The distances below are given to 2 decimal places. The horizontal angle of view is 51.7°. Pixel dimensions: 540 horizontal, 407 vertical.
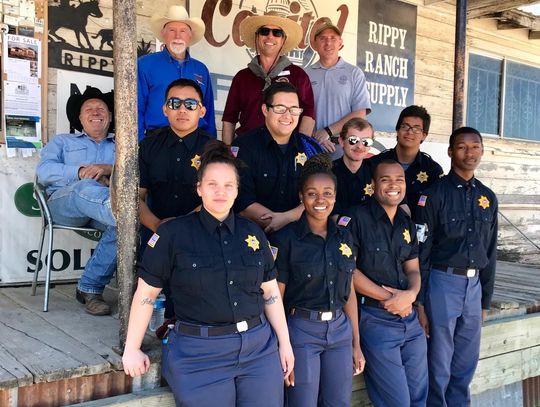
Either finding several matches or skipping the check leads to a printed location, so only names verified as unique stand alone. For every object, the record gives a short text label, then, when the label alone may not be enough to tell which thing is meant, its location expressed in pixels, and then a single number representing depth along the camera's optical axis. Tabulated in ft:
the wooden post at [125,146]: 8.50
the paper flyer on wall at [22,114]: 12.87
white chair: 10.55
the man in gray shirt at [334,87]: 12.89
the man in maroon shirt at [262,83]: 11.50
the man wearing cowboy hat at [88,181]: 10.59
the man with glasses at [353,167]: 10.37
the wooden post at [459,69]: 14.98
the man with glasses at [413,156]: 11.39
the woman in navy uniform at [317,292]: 8.45
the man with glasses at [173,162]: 9.34
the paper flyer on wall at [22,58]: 12.80
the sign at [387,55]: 19.29
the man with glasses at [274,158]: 9.30
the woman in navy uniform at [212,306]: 7.22
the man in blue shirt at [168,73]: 11.28
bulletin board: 12.80
